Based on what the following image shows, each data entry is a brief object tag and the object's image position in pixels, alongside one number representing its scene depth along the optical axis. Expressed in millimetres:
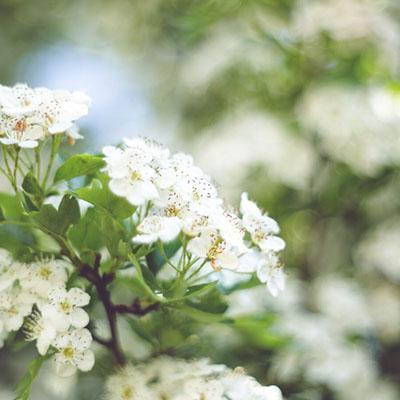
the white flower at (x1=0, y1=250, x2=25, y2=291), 384
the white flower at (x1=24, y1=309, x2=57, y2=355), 374
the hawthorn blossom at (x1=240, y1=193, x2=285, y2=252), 387
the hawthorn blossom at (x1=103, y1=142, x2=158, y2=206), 367
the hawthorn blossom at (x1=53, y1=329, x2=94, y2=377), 376
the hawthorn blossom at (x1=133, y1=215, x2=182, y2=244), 365
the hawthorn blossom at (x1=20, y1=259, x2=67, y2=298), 383
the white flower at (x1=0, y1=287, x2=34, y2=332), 382
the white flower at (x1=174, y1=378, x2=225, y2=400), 384
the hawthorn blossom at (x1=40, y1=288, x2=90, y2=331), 376
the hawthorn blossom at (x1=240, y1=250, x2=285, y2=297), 385
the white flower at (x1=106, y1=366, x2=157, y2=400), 400
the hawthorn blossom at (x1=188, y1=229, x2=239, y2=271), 370
